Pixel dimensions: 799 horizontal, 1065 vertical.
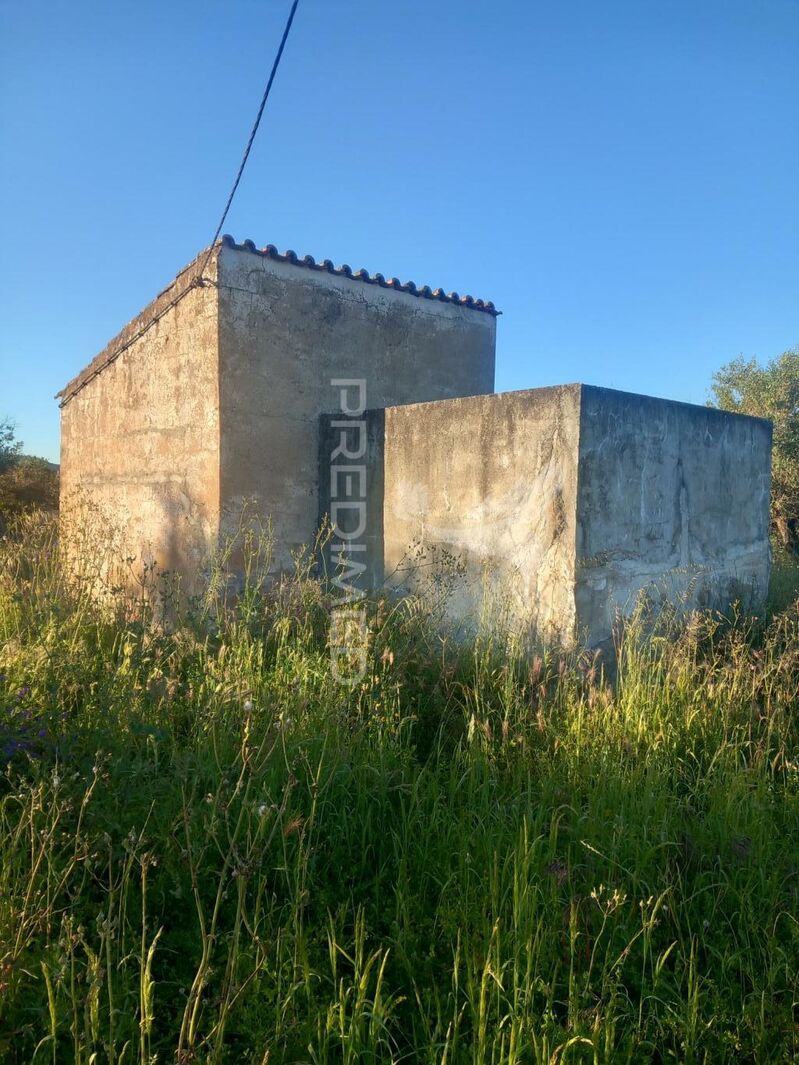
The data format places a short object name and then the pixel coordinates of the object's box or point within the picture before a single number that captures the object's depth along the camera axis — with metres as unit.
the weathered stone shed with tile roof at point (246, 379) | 6.43
